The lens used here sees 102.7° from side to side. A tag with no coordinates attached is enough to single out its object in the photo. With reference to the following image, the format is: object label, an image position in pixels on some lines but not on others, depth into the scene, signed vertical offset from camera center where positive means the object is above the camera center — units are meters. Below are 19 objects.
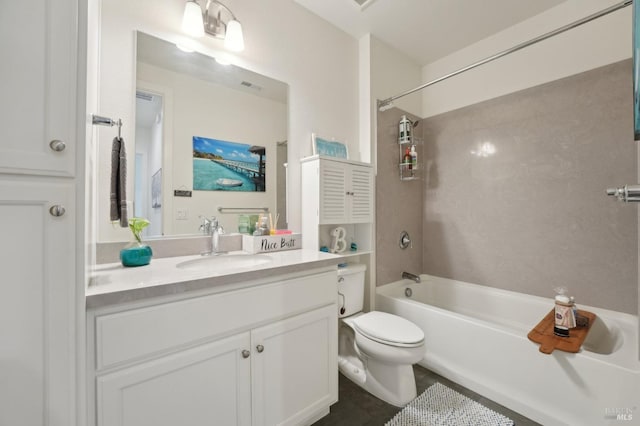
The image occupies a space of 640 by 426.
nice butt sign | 1.48 -0.18
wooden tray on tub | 1.30 -0.67
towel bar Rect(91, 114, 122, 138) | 0.97 +0.35
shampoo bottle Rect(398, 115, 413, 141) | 2.22 +0.74
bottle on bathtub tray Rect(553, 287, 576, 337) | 1.40 -0.57
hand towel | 1.07 +0.13
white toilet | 1.41 -0.78
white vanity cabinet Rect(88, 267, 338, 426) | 0.78 -0.54
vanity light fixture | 1.33 +1.05
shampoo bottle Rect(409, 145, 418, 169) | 2.24 +0.49
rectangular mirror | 1.30 +0.43
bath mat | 1.35 -1.11
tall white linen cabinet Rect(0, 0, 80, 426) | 0.61 +0.00
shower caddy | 2.25 +0.47
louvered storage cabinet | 1.70 +0.11
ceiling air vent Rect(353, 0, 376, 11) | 1.78 +1.47
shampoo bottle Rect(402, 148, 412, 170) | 2.26 +0.49
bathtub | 1.18 -0.82
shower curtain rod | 1.25 +1.00
